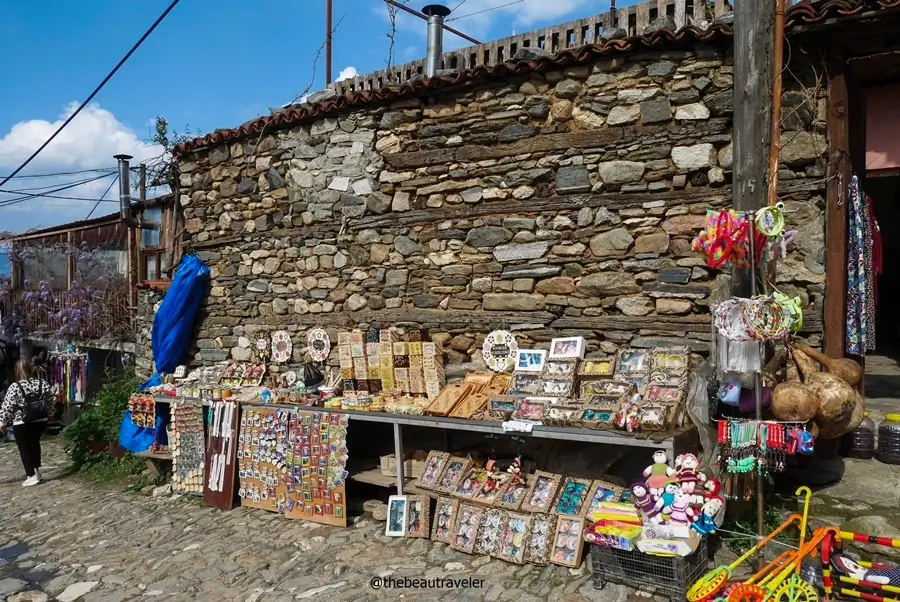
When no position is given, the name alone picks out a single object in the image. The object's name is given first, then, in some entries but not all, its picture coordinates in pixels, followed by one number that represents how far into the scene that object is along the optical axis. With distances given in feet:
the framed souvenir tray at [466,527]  15.85
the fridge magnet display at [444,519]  16.35
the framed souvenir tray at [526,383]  16.90
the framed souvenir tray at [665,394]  14.53
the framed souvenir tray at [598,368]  16.56
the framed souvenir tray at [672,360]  15.52
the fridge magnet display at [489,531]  15.52
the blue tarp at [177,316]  26.05
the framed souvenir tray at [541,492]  15.21
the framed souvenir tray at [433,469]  17.30
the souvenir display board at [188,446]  22.45
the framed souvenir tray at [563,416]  14.99
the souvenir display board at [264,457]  19.90
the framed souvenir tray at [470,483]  16.58
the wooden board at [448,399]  17.39
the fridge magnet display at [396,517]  17.25
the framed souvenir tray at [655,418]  13.76
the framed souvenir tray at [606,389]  15.57
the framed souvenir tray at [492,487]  16.19
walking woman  27.32
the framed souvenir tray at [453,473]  16.99
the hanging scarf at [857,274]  15.92
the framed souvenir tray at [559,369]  16.88
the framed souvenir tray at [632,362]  16.16
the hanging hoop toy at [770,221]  12.46
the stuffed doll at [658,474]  12.87
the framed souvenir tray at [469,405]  17.04
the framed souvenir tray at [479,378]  18.64
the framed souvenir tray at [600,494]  14.62
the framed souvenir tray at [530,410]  15.74
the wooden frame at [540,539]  14.67
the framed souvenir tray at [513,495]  15.64
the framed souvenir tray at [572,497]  14.93
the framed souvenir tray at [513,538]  14.93
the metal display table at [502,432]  13.76
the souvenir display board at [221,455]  21.22
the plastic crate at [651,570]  12.46
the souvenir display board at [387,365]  19.83
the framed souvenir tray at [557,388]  16.40
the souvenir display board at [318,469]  18.60
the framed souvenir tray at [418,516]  17.04
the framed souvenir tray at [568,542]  14.28
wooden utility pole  13.57
